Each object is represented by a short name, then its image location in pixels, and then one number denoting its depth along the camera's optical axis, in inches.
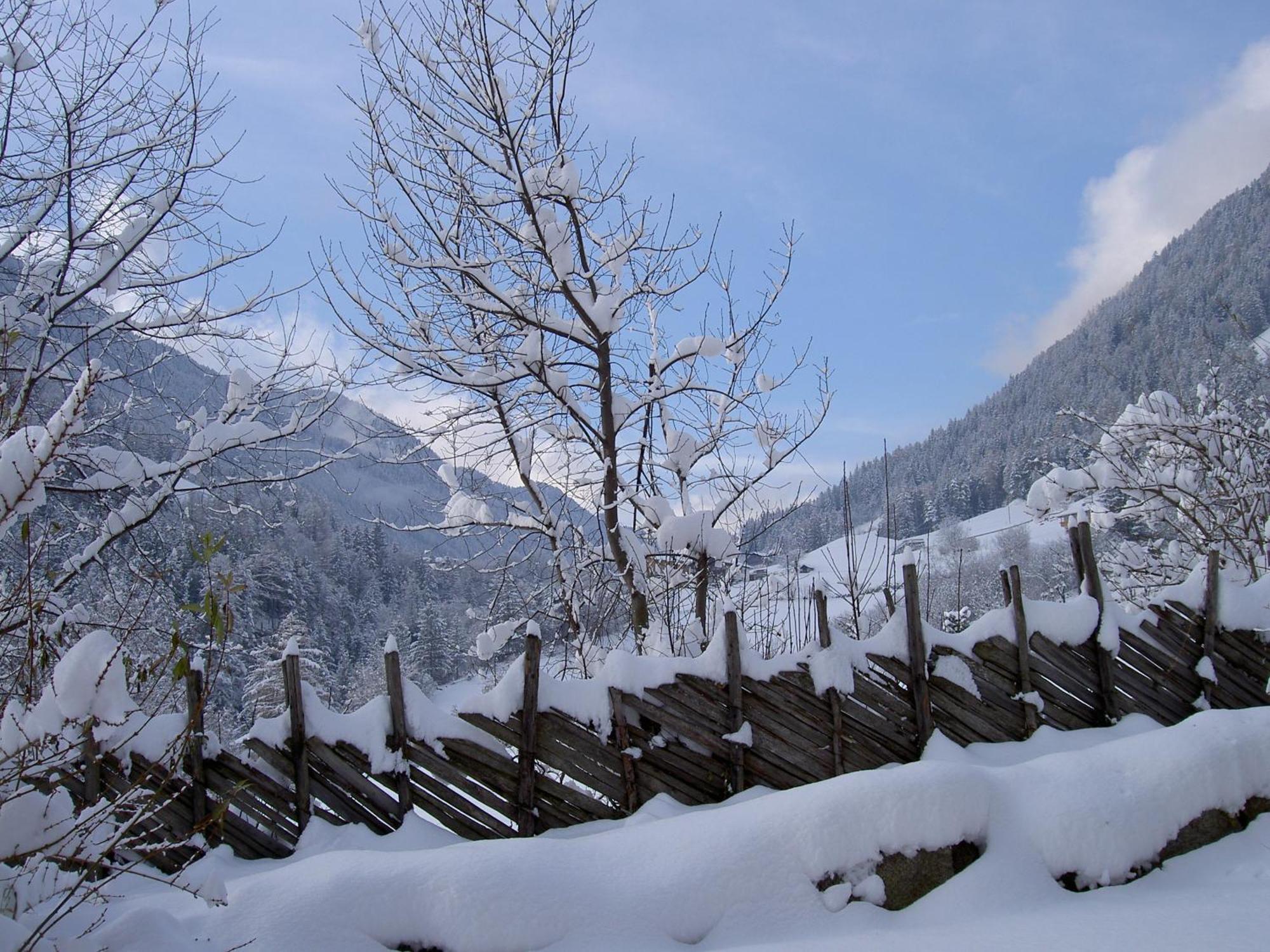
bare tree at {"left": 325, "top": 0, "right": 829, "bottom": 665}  228.7
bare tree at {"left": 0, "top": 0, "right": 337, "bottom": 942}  188.2
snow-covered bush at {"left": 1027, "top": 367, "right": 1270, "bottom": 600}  311.7
